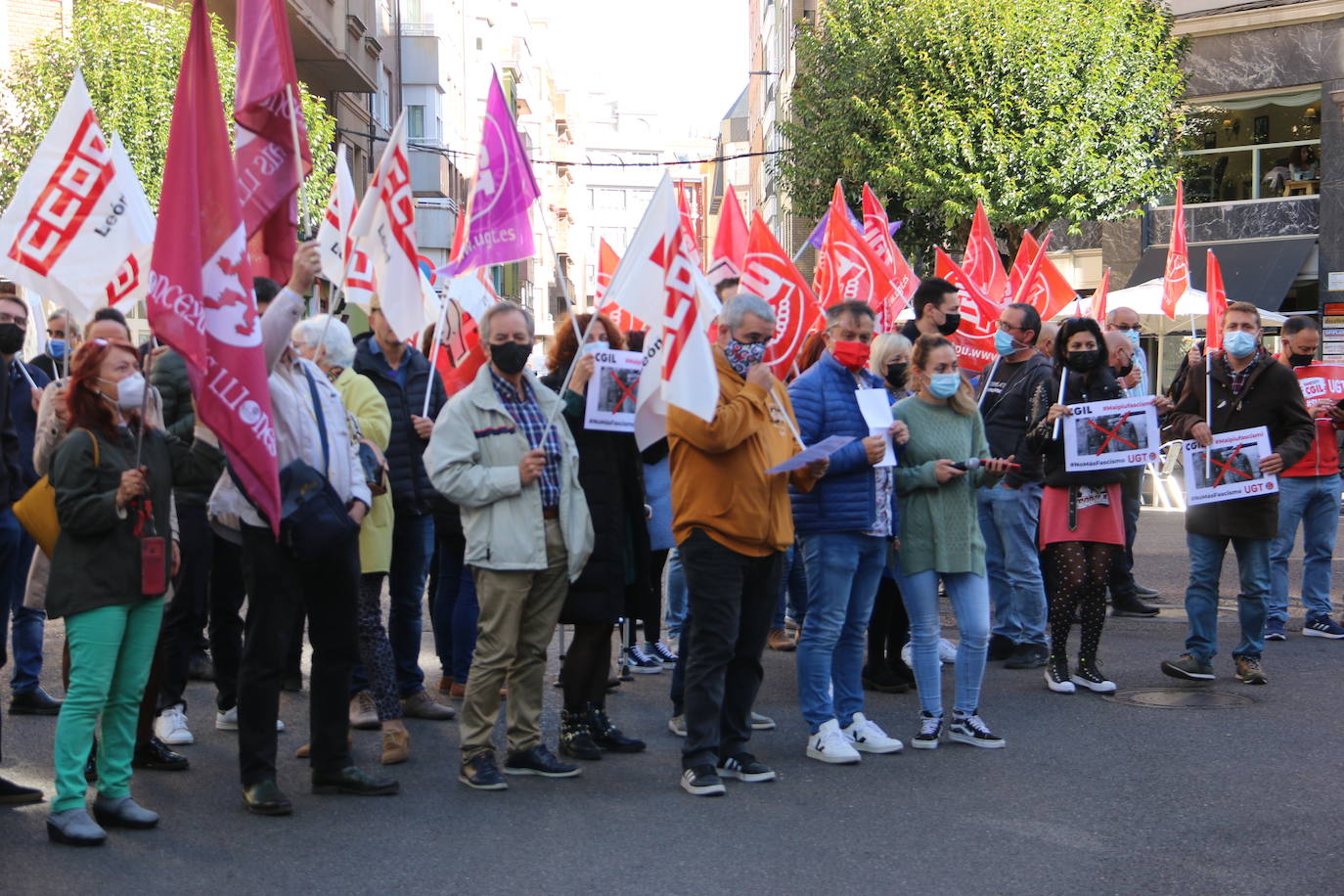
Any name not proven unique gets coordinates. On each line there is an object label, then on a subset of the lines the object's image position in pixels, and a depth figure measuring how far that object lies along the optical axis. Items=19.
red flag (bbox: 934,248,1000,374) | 11.64
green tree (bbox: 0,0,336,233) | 20.25
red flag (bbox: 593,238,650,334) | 12.23
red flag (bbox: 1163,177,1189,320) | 12.90
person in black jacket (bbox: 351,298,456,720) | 7.79
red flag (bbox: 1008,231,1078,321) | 15.23
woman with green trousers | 5.61
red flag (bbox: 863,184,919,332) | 13.68
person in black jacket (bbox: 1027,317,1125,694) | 8.25
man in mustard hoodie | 6.31
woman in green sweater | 7.18
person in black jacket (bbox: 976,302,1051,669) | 9.23
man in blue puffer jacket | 6.92
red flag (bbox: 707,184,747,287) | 12.05
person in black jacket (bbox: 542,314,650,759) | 6.86
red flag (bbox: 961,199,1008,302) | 15.00
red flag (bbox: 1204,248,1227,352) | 9.80
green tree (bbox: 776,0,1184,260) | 26.86
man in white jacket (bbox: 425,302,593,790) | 6.35
